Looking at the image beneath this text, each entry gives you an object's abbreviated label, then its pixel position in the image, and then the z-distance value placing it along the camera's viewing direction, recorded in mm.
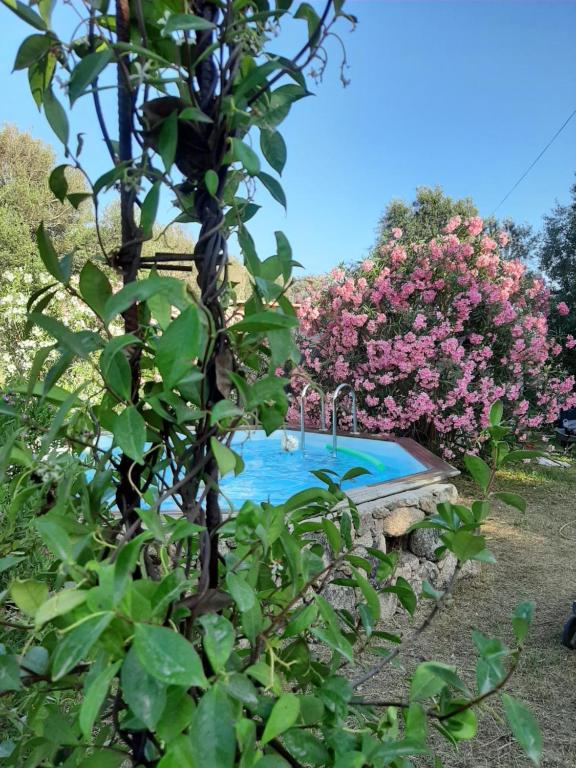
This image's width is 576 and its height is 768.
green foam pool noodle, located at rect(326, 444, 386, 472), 4801
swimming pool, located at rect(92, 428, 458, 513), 3578
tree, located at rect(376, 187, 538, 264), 14531
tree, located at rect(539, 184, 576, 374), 9898
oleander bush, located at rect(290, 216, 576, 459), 5742
